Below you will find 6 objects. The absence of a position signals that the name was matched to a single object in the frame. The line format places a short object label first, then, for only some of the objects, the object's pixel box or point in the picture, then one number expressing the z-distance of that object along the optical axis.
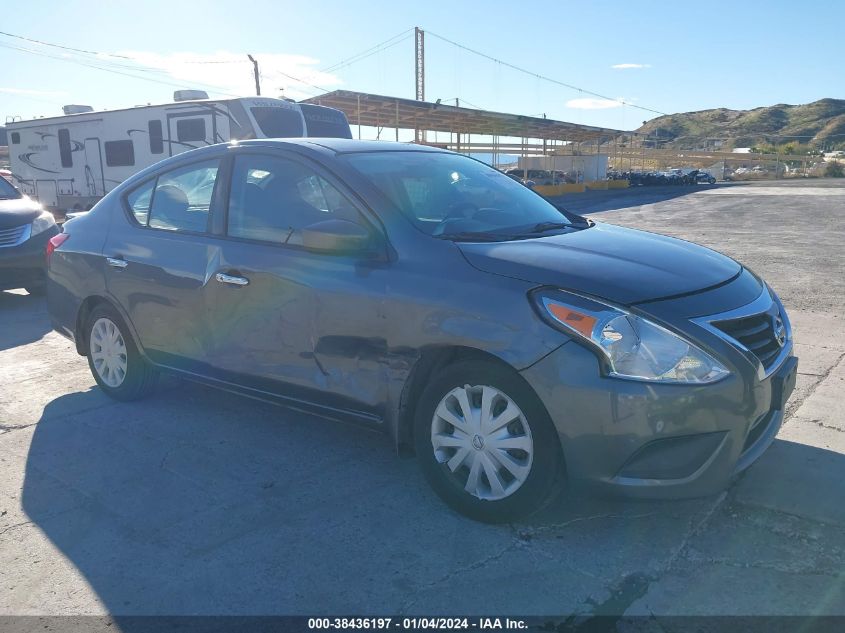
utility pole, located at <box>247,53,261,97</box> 37.86
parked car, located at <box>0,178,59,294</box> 8.02
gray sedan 2.81
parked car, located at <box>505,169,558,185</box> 40.44
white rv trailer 13.90
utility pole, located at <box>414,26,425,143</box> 55.97
